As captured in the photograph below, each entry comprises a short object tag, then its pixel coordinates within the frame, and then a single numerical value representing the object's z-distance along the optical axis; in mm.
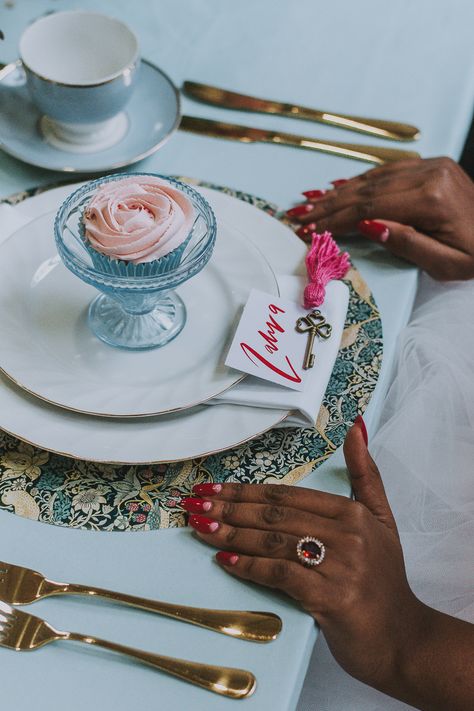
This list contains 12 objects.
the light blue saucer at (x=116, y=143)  850
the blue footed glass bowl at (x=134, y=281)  601
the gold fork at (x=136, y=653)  492
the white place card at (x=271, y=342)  623
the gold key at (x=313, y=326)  667
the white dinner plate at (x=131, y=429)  578
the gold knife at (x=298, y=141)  924
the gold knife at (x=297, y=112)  960
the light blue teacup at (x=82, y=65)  820
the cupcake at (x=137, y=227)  579
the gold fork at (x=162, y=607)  517
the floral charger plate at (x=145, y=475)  578
